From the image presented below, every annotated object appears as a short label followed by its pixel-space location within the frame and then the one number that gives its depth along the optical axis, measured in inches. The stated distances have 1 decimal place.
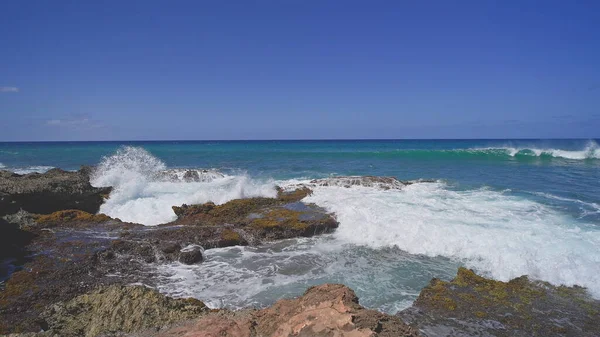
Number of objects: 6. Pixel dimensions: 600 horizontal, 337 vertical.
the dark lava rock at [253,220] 379.9
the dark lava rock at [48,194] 439.5
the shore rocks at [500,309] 196.1
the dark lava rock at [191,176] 855.7
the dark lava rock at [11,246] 285.6
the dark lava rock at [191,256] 319.0
